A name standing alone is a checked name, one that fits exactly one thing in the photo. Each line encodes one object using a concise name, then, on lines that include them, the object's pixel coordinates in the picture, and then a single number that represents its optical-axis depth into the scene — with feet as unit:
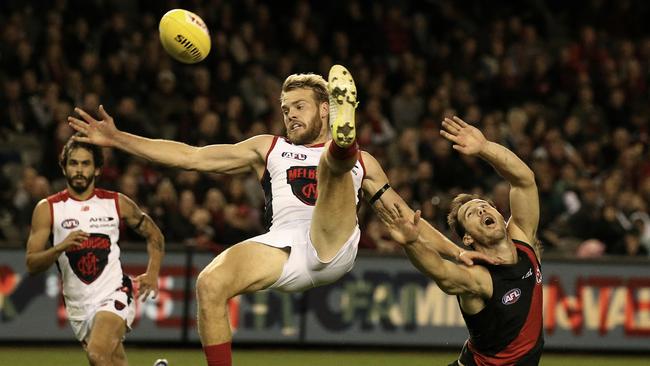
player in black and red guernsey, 51.57
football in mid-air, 54.24
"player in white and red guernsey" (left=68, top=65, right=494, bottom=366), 48.57
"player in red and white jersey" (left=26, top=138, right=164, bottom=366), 58.59
